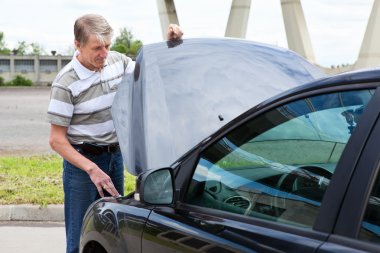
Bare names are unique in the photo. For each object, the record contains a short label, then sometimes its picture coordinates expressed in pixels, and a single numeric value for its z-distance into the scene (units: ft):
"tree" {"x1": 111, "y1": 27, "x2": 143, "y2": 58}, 374.38
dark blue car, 6.57
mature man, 12.64
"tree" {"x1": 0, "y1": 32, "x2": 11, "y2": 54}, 403.54
